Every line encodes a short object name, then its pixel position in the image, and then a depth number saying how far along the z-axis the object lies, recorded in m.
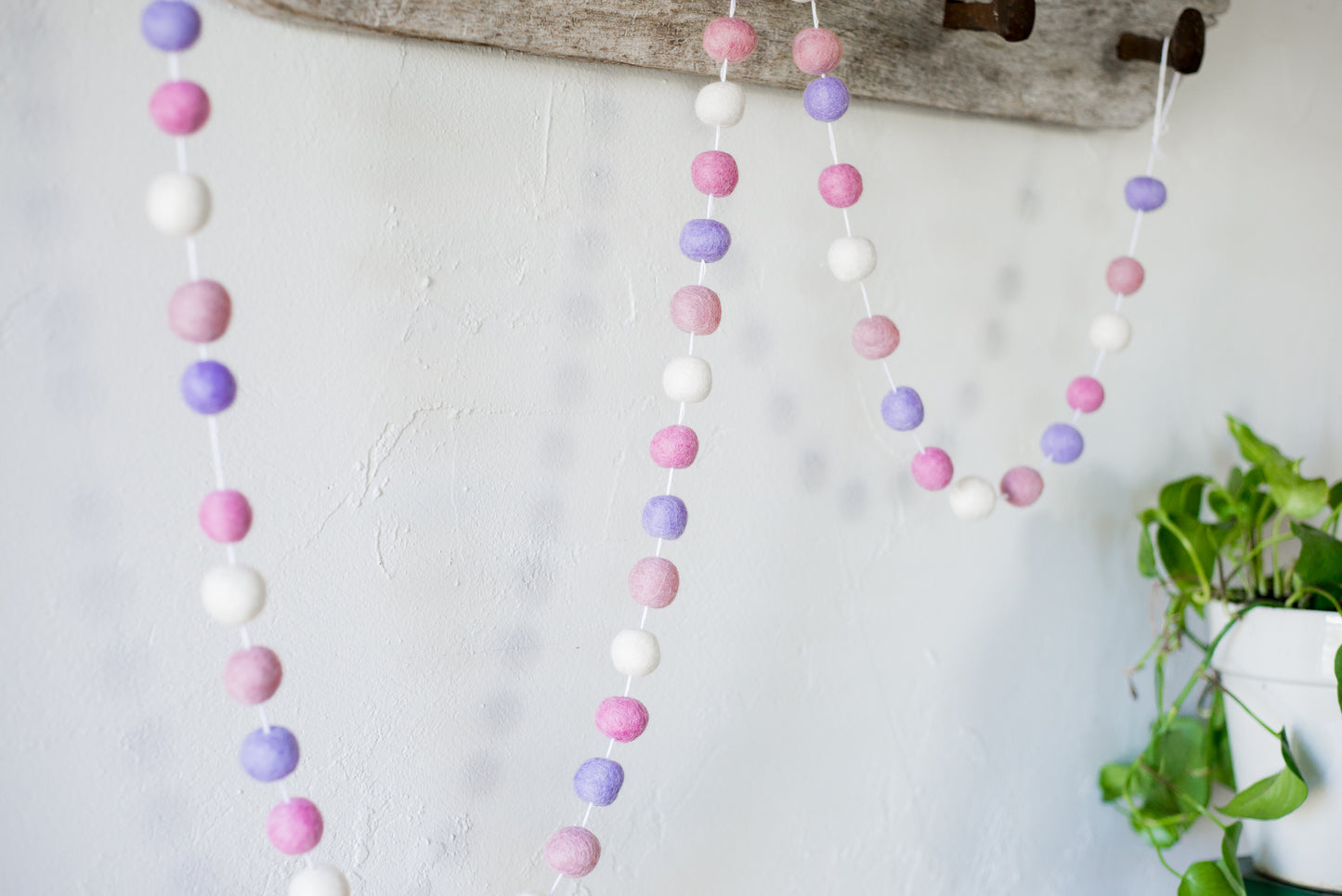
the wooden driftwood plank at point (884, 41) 0.58
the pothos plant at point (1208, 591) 0.74
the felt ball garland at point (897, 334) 0.60
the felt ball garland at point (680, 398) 0.58
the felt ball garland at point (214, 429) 0.45
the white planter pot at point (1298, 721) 0.75
